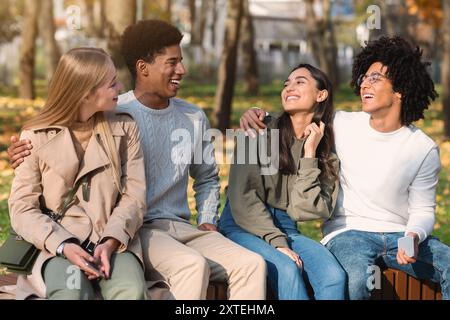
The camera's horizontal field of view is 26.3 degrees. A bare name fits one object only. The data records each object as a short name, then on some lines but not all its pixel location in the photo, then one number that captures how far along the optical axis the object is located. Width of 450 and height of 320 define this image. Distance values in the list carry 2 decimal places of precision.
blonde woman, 4.34
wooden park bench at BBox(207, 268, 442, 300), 4.82
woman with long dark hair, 4.74
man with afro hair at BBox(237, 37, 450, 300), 4.91
